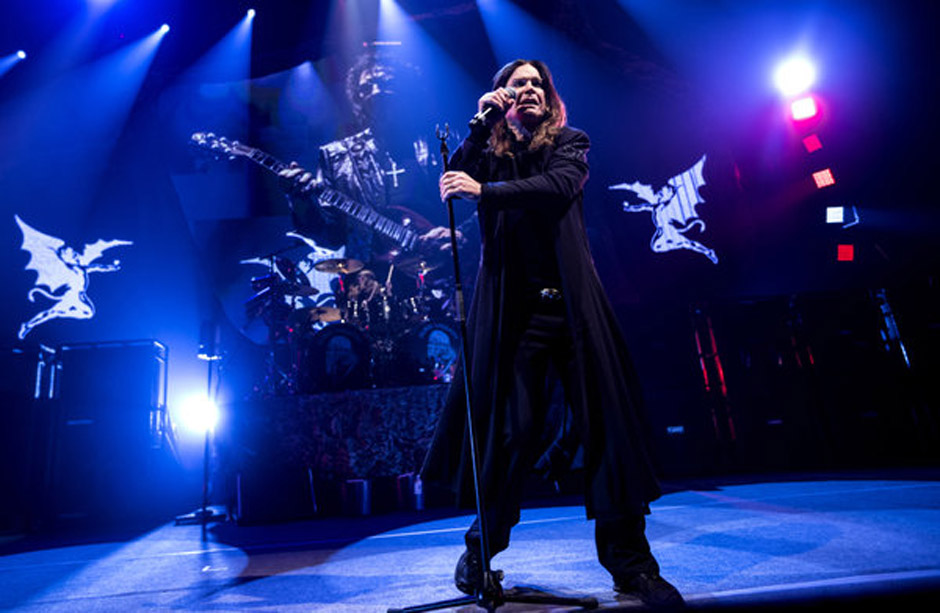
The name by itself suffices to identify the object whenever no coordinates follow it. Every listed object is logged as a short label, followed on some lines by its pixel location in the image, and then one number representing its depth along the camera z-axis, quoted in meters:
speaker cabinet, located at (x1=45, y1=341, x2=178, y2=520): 5.36
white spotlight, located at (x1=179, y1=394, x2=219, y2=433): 6.50
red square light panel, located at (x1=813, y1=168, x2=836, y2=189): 6.92
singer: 1.55
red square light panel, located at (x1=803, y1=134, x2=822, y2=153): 7.02
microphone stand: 1.43
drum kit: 5.09
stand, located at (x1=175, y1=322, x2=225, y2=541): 4.62
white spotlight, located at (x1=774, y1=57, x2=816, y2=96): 7.09
